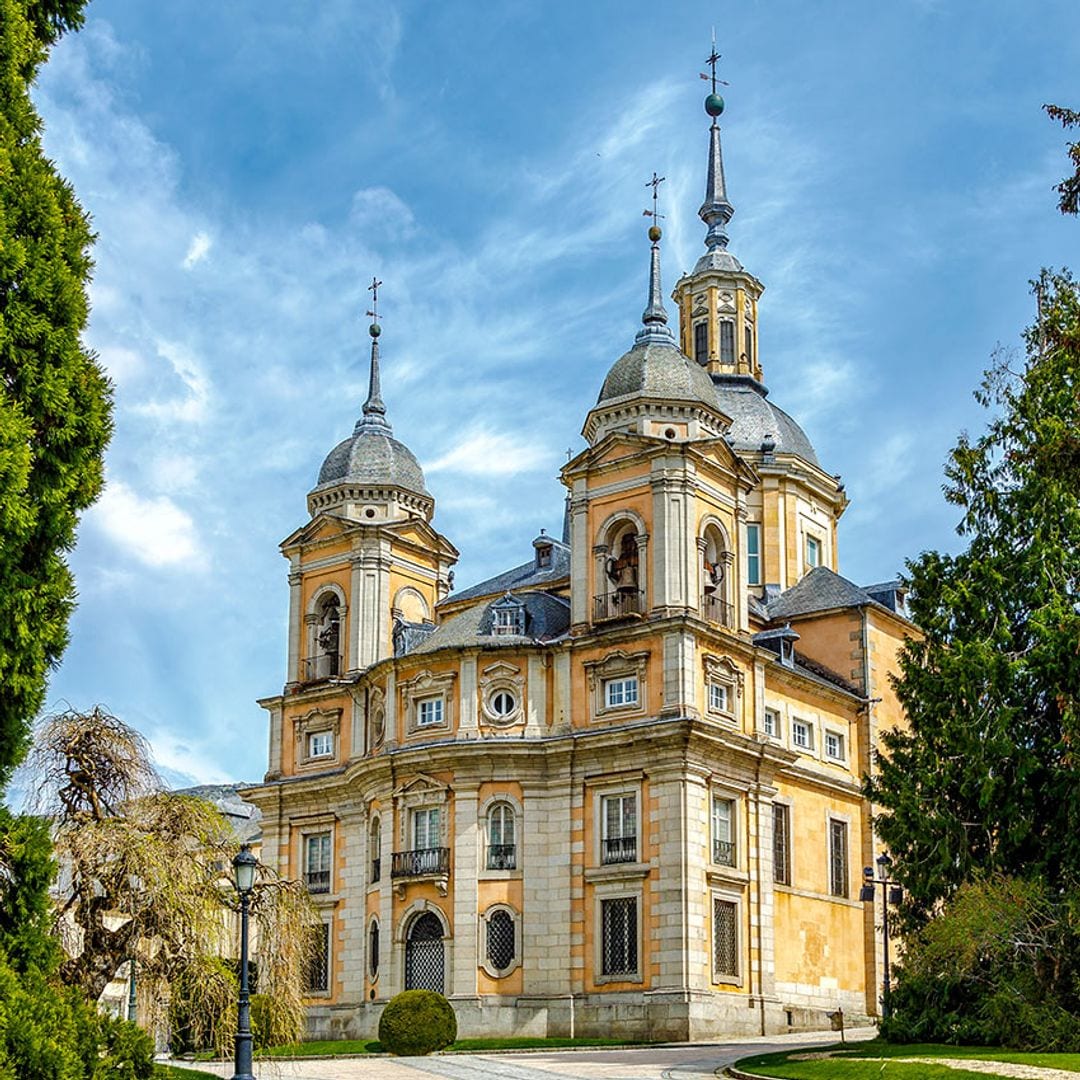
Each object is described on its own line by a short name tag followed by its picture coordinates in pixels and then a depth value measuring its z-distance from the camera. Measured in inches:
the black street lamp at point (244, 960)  782.5
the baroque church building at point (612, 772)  1704.0
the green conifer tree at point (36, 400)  579.8
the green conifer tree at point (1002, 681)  1268.5
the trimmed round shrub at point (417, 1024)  1513.3
